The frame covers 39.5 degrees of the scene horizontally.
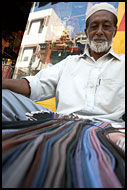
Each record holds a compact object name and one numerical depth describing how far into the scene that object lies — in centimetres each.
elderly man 74
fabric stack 23
